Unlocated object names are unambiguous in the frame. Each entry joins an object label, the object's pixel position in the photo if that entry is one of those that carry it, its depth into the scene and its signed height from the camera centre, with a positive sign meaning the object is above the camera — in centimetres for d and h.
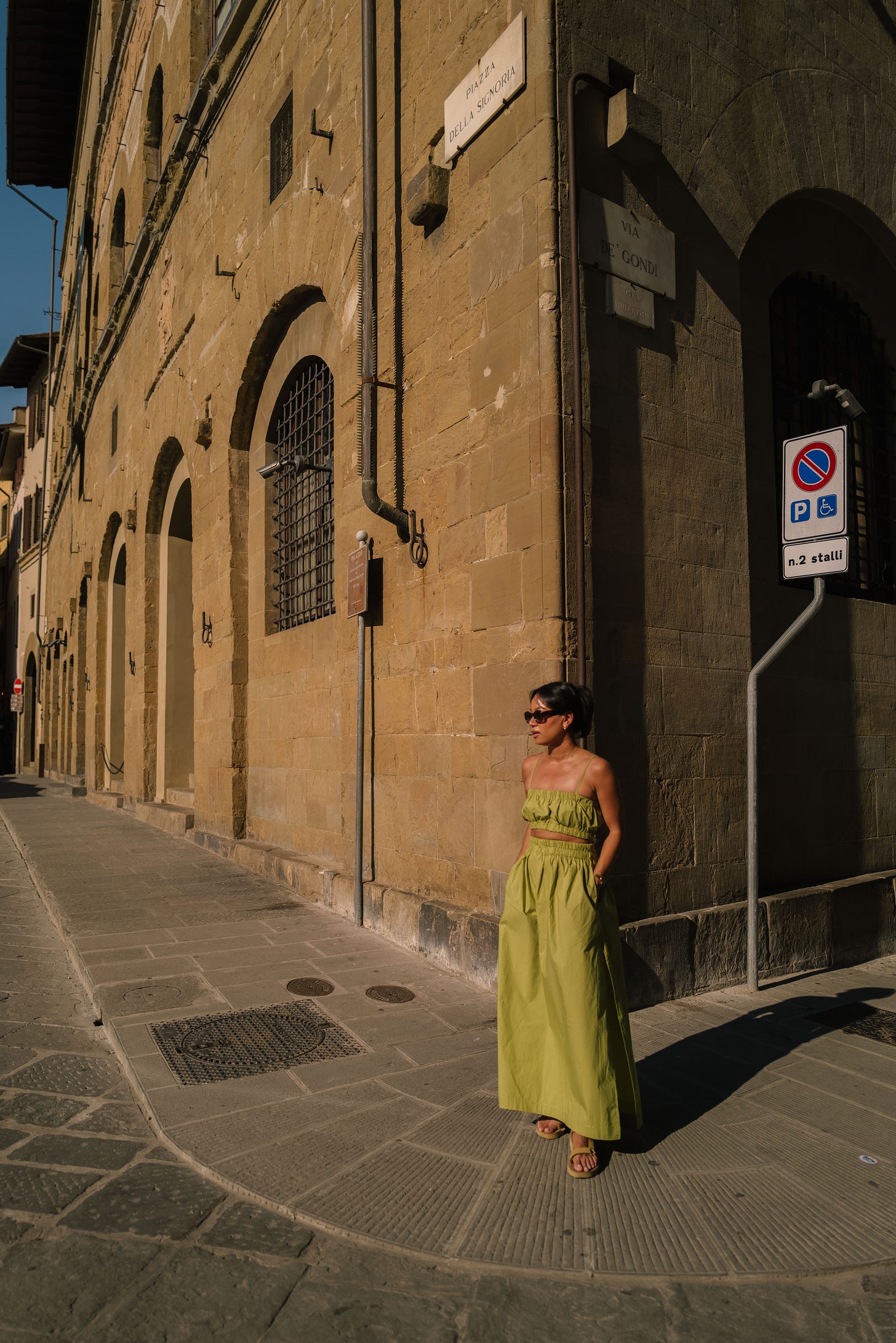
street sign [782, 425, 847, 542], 478 +119
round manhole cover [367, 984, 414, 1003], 480 -139
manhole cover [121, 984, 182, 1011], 469 -137
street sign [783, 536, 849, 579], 475 +83
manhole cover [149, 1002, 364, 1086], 386 -139
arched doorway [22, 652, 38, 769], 3481 +27
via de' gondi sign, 520 +267
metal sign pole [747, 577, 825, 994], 504 -64
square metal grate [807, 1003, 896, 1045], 443 -145
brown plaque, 657 +99
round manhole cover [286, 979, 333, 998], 489 -138
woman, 308 -80
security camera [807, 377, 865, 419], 523 +179
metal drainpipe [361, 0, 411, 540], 626 +292
